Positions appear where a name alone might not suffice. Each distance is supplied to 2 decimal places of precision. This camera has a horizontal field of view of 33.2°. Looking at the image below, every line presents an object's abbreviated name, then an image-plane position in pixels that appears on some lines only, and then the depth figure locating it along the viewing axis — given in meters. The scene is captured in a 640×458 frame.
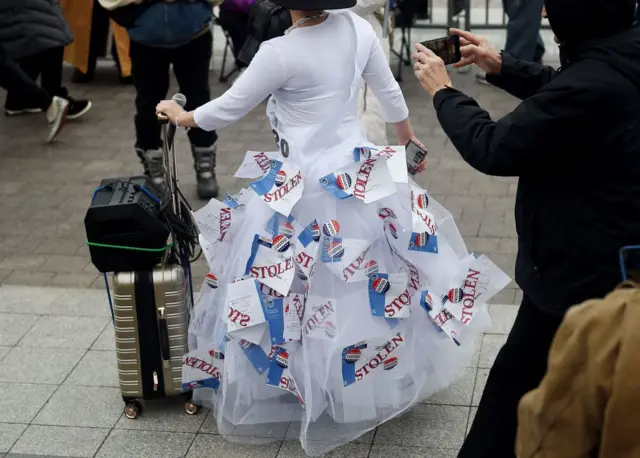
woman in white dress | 3.81
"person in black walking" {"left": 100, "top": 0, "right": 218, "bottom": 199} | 6.09
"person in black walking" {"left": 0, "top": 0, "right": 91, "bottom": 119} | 7.84
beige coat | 1.58
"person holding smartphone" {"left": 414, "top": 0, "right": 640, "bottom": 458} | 2.69
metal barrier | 9.84
